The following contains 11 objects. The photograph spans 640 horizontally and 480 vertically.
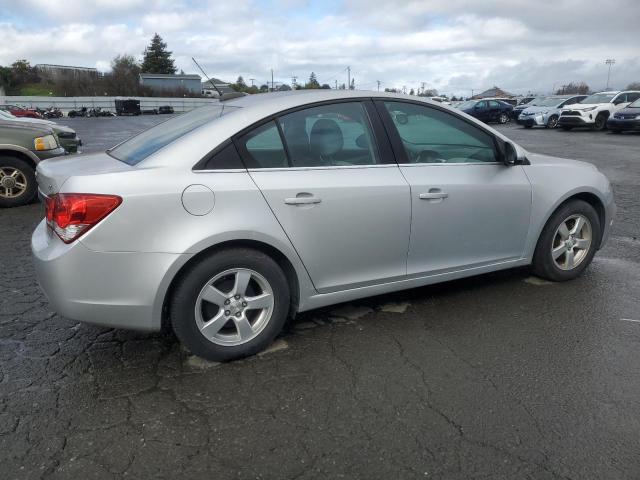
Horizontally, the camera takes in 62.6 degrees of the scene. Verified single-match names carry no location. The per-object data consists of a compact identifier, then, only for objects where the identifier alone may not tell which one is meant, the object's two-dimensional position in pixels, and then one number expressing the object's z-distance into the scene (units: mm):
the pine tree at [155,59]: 105562
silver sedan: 2830
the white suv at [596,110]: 23406
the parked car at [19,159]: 7617
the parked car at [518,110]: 30203
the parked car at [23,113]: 34072
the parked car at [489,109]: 31719
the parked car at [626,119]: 20516
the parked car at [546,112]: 26781
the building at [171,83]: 90938
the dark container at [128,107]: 64438
